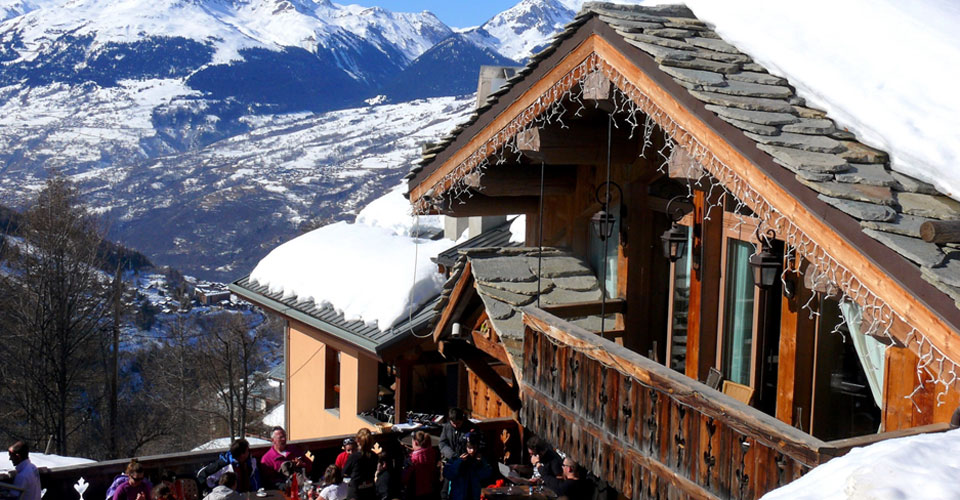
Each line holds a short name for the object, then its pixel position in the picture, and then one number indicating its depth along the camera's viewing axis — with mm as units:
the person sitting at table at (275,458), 9781
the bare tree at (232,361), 36656
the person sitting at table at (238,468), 8938
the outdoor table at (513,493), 9492
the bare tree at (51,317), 31672
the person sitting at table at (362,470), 9180
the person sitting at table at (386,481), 9109
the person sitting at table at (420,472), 9586
